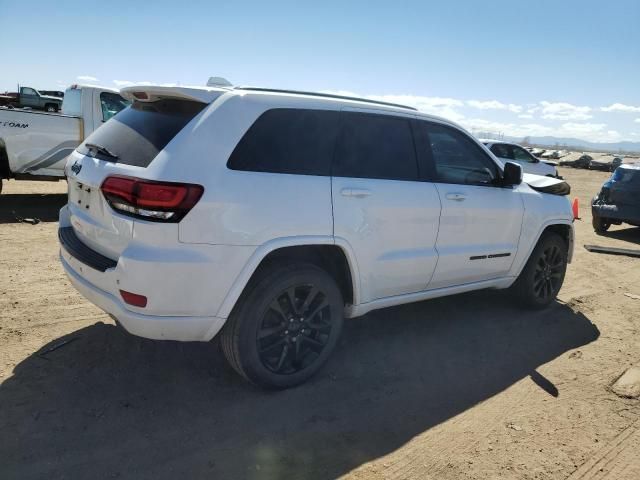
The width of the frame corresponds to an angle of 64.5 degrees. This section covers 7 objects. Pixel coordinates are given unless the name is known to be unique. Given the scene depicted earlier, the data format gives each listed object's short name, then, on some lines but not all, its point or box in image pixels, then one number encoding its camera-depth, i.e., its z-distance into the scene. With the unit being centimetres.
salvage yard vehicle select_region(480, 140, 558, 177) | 1561
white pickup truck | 833
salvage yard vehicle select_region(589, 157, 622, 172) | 4347
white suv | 276
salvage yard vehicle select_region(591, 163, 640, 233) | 984
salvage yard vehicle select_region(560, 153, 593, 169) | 4622
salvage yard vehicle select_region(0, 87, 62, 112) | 2539
